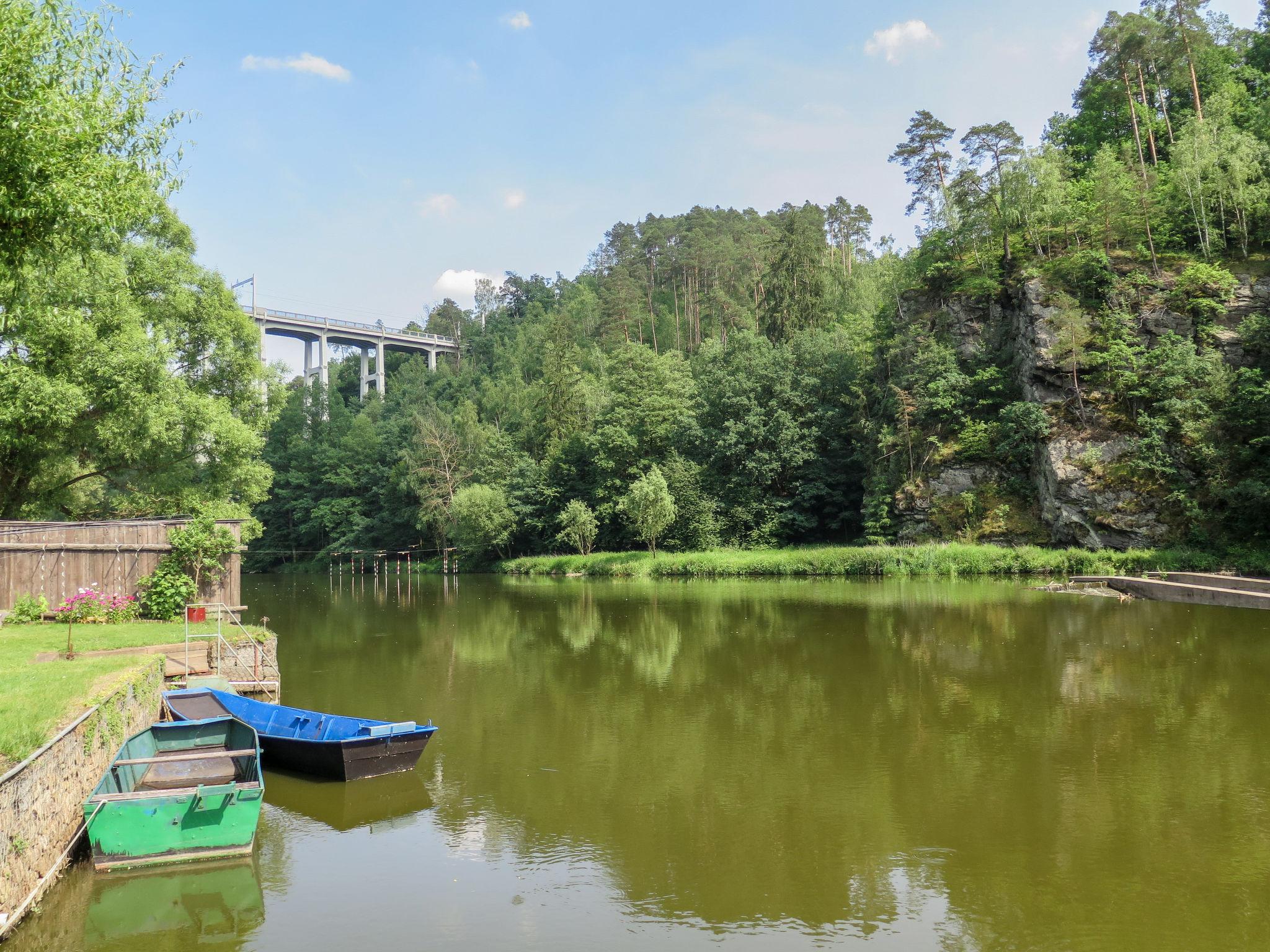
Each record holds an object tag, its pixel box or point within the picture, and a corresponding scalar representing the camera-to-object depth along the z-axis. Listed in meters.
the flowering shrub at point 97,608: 19.72
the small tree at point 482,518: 63.06
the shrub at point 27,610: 19.47
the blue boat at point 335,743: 12.05
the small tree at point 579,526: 59.84
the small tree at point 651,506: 55.31
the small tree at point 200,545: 21.34
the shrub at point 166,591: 20.97
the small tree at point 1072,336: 44.19
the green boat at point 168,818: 9.00
